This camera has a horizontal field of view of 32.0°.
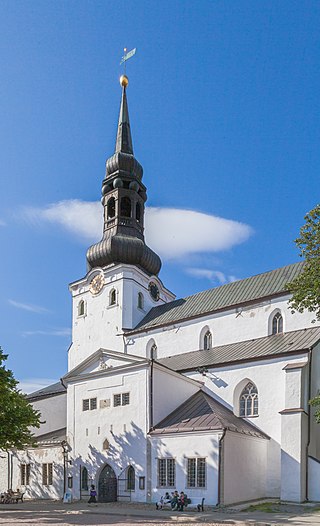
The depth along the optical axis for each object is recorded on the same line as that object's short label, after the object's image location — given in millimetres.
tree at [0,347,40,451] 24297
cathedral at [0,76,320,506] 24438
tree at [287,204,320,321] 20931
